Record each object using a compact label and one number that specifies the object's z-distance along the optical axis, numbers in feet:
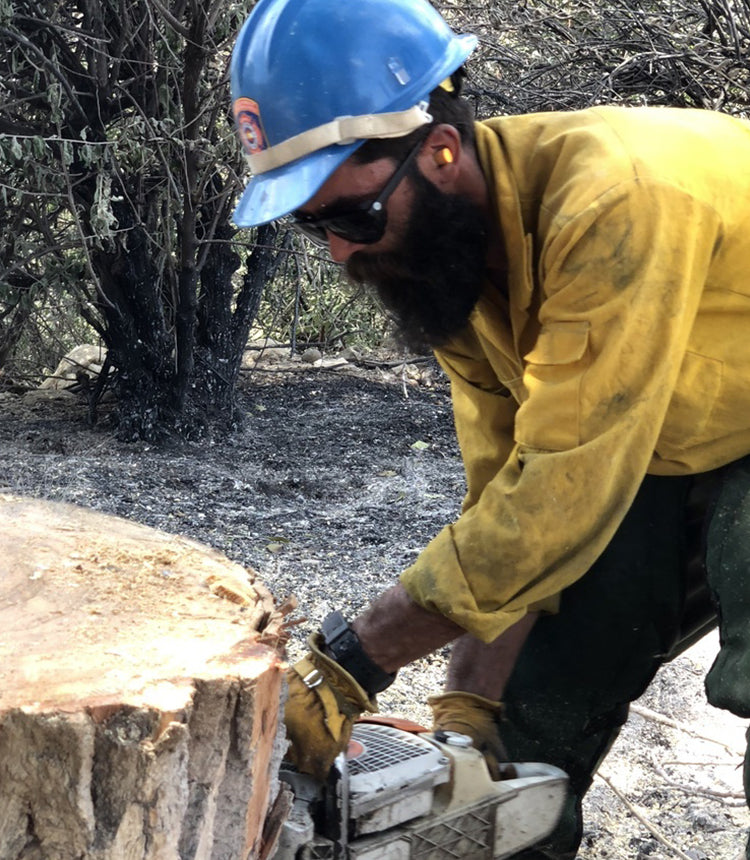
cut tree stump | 4.51
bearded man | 5.35
